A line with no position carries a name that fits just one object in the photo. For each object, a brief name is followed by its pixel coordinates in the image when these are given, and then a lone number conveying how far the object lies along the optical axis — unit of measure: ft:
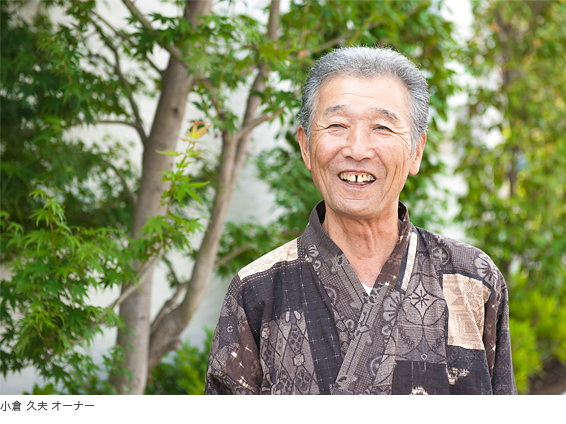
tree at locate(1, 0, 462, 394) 5.87
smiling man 3.26
